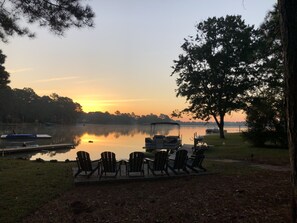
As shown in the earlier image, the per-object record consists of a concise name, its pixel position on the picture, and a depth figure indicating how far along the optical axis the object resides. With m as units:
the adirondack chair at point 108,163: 6.69
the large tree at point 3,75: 34.71
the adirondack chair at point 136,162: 6.73
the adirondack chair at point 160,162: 7.02
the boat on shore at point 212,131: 46.47
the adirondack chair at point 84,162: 6.78
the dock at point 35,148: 17.93
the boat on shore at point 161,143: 16.68
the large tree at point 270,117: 15.68
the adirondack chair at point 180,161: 7.21
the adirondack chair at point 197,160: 7.56
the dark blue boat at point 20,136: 30.80
